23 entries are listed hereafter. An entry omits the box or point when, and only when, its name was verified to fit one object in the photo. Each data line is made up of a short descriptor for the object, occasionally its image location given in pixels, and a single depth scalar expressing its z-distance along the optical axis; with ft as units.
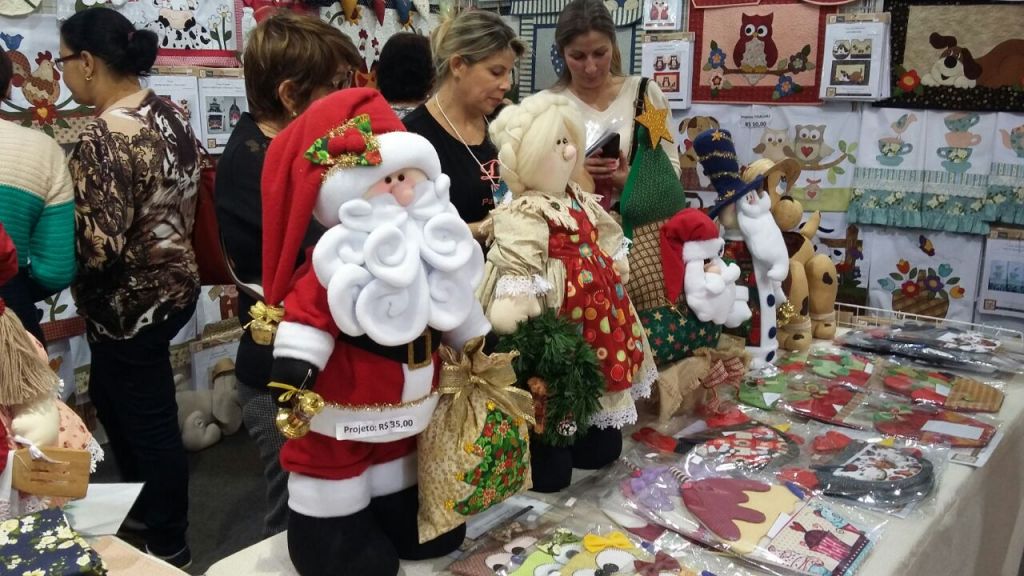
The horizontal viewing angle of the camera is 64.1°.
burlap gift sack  3.79
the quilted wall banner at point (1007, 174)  9.60
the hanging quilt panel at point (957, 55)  9.44
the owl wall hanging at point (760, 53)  10.98
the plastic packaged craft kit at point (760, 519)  3.99
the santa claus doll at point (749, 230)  6.06
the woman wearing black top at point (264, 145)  4.89
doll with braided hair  4.48
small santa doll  5.49
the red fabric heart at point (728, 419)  5.62
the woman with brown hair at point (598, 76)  6.96
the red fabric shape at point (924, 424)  5.31
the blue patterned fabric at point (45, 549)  2.64
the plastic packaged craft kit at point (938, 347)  6.57
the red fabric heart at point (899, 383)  6.12
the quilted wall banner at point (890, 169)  10.34
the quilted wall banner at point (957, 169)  9.86
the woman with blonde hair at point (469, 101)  5.69
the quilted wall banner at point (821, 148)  10.87
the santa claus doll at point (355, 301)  3.38
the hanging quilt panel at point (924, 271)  10.23
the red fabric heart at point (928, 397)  5.94
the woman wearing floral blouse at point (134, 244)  6.02
